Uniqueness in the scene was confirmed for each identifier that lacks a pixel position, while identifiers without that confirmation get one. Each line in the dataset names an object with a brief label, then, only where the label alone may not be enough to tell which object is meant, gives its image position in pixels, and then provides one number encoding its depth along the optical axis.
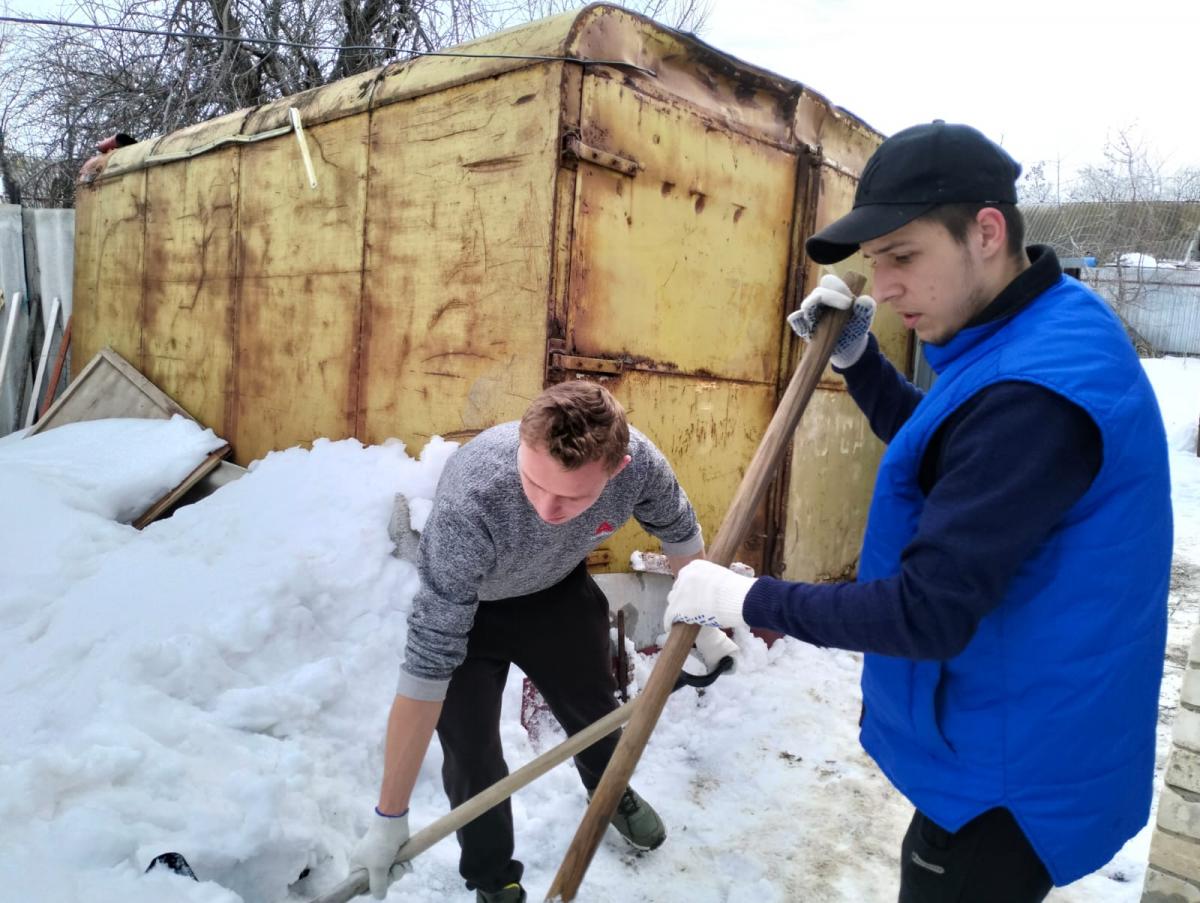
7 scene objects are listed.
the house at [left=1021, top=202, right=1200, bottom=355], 14.47
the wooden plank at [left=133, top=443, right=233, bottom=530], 4.53
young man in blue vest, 1.14
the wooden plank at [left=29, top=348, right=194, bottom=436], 5.55
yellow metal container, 3.25
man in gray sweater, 1.79
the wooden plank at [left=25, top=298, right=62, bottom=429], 7.56
